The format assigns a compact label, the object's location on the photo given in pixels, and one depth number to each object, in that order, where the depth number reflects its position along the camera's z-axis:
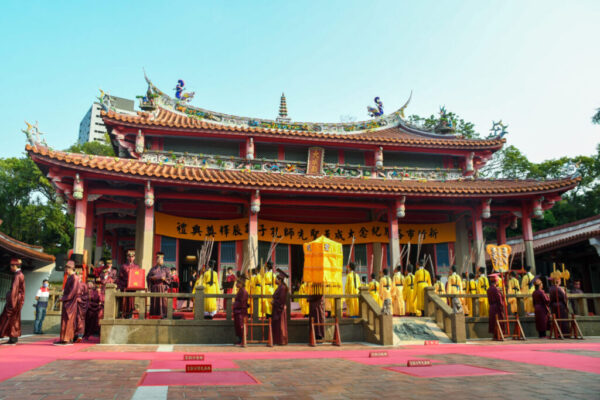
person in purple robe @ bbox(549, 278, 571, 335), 11.91
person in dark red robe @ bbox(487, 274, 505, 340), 11.35
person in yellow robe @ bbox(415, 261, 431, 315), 12.68
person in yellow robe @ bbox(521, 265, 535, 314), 13.59
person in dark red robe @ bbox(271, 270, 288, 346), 9.95
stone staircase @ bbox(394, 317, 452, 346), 10.72
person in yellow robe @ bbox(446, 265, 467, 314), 13.03
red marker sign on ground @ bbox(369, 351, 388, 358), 7.74
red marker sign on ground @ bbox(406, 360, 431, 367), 6.48
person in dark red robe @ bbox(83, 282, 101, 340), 10.38
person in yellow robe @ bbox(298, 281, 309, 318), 12.20
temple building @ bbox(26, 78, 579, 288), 13.70
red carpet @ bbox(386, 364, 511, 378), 5.78
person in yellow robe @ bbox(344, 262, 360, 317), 12.29
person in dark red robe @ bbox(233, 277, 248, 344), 9.79
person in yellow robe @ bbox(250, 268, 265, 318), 11.68
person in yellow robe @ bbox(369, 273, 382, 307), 12.46
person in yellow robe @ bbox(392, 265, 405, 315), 12.85
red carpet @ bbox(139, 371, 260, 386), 5.01
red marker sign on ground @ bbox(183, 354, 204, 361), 7.08
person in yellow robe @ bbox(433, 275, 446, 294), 13.11
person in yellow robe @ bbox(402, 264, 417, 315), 12.99
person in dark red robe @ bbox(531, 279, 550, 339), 11.77
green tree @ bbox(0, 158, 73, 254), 30.73
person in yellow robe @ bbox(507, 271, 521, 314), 13.44
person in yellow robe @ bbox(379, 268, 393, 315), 12.88
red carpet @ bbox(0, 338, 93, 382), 5.89
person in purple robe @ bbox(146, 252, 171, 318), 10.91
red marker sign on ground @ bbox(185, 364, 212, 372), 5.69
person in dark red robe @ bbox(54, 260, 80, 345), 9.23
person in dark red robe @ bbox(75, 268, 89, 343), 9.49
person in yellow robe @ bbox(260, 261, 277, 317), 11.68
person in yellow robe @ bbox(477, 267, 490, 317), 13.13
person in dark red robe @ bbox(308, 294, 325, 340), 10.30
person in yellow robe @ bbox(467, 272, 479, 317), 13.09
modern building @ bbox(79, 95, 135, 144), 82.74
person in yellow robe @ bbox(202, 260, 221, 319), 11.84
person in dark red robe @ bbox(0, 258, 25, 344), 9.05
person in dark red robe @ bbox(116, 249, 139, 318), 10.67
